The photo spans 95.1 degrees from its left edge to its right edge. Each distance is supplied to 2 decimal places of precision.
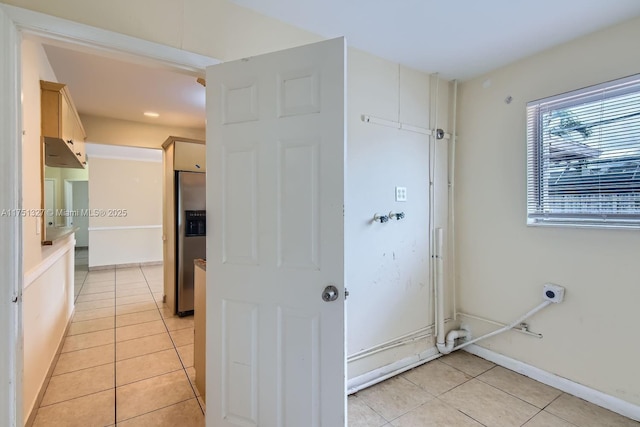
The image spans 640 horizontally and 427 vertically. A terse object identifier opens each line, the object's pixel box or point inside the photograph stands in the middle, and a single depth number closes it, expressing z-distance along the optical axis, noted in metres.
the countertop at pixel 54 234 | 2.11
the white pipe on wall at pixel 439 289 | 2.60
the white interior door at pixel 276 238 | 1.35
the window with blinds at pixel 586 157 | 1.84
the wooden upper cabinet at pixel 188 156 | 3.47
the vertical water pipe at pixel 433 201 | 2.58
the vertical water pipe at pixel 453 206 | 2.68
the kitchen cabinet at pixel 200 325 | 1.94
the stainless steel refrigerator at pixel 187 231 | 3.51
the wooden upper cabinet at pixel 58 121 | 2.10
